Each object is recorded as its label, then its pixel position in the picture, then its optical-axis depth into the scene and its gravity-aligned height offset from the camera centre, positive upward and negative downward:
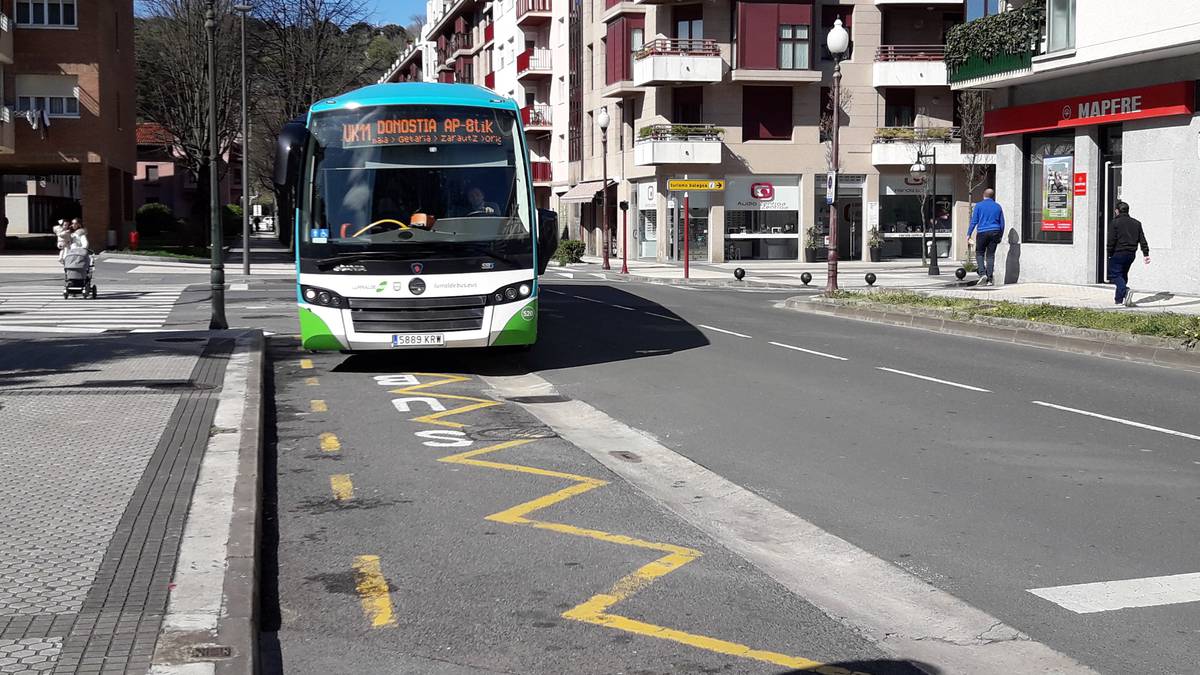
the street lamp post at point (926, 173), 40.22 +2.65
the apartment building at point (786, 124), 50.41 +4.78
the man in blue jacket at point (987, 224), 28.14 +0.46
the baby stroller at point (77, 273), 27.00 -0.51
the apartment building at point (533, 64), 69.81 +10.40
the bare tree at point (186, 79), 61.19 +7.97
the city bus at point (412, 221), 14.10 +0.28
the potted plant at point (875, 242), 51.59 +0.16
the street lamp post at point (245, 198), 40.31 +1.55
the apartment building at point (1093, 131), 24.39 +2.32
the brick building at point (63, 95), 47.72 +5.56
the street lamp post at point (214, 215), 18.75 +0.50
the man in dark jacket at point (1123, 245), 21.06 +0.01
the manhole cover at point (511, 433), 10.30 -1.46
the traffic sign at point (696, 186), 46.19 +2.15
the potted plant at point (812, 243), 50.88 +0.13
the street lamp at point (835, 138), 26.44 +2.30
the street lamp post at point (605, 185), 43.28 +2.07
